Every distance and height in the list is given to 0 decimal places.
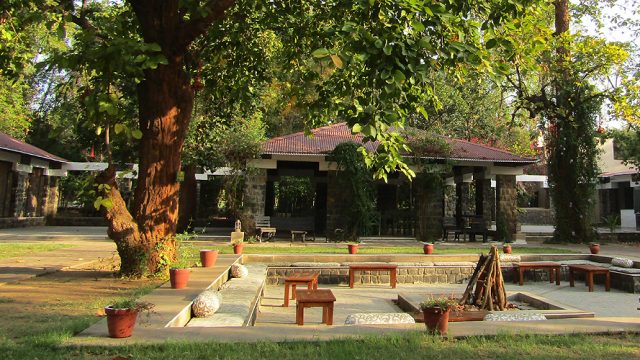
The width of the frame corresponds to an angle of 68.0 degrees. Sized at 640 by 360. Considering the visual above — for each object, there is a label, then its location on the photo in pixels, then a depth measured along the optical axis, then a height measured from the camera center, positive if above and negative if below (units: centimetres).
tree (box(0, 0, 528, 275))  437 +171
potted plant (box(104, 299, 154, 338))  403 -94
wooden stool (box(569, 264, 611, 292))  1008 -119
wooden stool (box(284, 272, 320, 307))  848 -131
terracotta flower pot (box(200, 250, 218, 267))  862 -87
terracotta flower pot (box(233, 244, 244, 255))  1111 -90
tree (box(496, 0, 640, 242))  1666 +360
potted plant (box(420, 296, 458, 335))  461 -101
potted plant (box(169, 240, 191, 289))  635 -90
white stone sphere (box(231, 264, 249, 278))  873 -113
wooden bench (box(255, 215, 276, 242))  1579 -59
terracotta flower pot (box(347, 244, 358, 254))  1164 -90
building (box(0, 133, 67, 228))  1977 +104
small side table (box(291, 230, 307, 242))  1626 -78
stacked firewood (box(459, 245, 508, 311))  765 -118
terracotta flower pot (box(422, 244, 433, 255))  1177 -88
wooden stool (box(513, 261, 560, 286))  1068 -118
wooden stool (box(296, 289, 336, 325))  626 -122
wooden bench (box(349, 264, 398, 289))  1014 -122
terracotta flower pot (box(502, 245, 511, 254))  1174 -86
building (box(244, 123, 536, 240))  1695 +109
